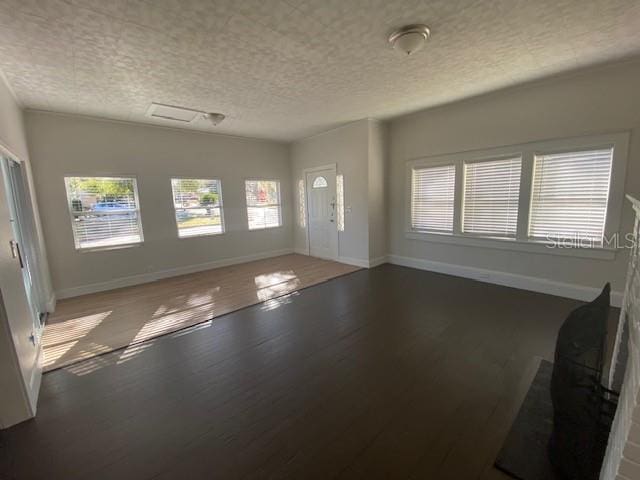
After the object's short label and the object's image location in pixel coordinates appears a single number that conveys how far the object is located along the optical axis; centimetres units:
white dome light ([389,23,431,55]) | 228
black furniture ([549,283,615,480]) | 131
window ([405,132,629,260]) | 330
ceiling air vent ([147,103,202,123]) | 395
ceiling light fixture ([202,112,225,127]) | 429
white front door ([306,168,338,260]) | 591
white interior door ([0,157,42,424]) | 182
